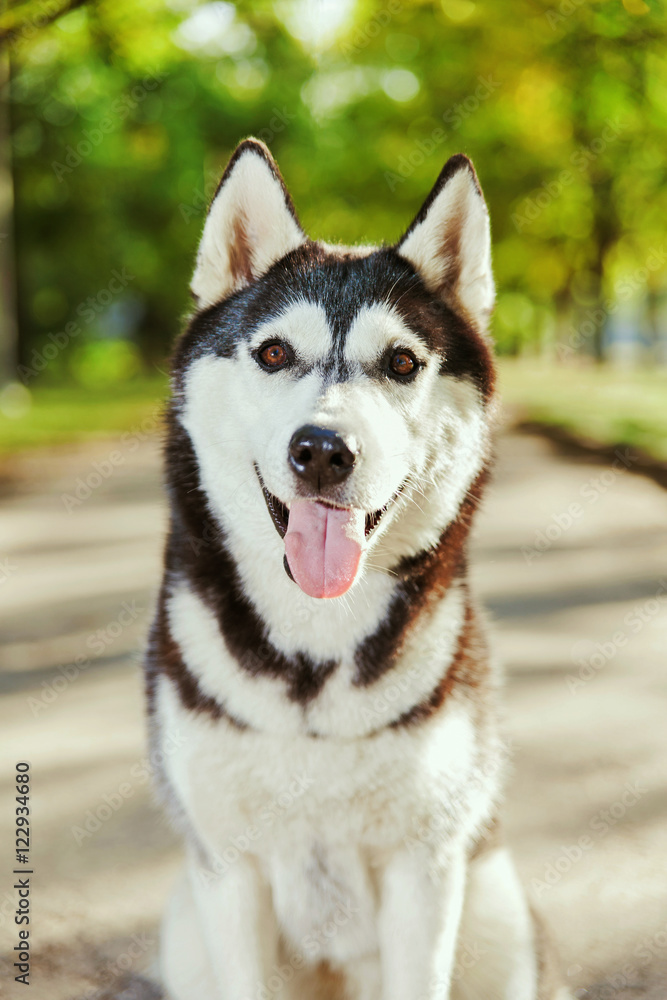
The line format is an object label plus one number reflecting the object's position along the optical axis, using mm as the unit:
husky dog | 799
